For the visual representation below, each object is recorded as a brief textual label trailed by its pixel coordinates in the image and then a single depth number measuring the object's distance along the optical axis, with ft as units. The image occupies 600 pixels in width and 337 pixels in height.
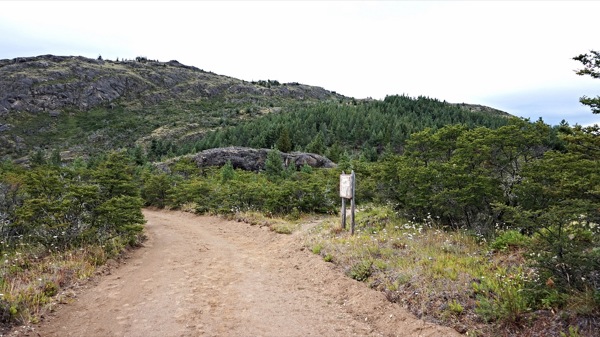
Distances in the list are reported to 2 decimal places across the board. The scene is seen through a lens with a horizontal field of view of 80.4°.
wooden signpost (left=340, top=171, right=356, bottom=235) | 36.05
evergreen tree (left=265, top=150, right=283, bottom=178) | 115.33
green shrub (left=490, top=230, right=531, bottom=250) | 23.88
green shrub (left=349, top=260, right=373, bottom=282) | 24.55
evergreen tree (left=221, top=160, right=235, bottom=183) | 99.50
